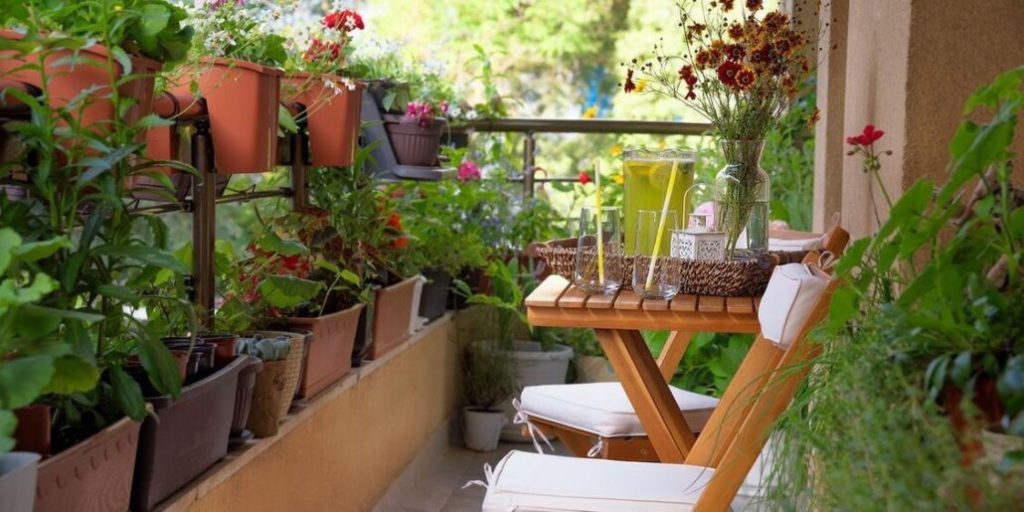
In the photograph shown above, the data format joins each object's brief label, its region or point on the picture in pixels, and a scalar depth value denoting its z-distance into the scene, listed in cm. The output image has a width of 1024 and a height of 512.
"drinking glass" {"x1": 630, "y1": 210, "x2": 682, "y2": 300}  252
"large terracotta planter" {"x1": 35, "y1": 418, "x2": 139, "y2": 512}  162
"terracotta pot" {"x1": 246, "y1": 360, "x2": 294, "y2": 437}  258
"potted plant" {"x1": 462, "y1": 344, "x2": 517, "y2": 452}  452
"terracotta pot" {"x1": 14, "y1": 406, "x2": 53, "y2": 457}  160
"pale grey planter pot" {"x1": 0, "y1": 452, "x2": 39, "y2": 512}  139
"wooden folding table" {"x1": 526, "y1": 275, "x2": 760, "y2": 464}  243
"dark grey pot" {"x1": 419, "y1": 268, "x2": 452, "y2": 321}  425
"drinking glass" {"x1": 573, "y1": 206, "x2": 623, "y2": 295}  260
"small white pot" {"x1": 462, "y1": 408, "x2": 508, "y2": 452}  451
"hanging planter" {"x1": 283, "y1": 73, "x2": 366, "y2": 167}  301
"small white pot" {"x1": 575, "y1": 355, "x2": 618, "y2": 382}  478
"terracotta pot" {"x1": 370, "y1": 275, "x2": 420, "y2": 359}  349
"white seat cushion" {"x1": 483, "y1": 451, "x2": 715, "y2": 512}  214
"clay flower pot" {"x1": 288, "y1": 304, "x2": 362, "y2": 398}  288
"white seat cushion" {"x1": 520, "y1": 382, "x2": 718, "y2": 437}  286
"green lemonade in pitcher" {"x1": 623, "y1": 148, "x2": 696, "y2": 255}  282
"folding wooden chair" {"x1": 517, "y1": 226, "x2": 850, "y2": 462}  287
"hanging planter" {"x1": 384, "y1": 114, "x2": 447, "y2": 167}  386
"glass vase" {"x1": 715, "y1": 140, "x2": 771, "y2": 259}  277
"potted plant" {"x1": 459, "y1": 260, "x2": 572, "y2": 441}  459
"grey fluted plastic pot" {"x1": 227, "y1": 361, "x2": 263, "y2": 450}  238
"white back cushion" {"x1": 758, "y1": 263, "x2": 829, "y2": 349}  211
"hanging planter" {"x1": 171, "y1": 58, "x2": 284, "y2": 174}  246
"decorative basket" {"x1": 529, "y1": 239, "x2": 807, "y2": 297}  259
